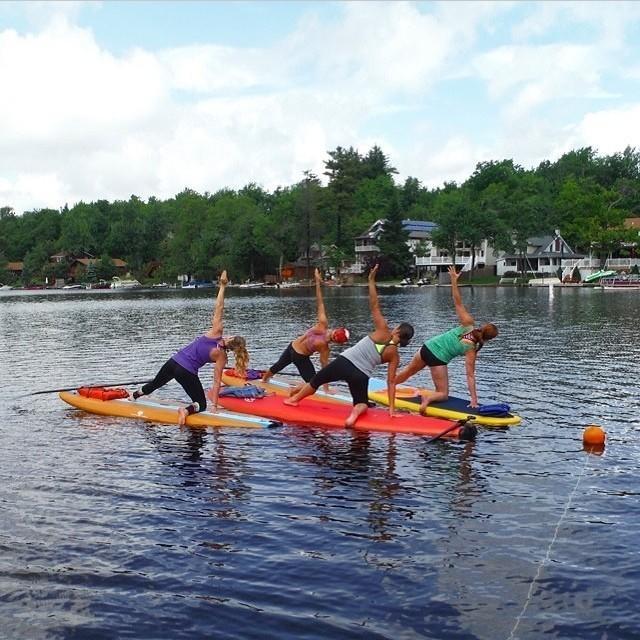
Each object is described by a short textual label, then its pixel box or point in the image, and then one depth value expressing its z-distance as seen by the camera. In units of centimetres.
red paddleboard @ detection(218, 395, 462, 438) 1533
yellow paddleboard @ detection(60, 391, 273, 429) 1625
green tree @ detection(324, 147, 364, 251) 13350
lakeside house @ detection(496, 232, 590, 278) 10938
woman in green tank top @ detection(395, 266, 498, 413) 1592
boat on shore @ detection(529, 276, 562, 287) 9612
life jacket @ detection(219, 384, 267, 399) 1779
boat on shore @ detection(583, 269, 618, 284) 9775
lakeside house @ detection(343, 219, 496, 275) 11875
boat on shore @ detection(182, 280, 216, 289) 13900
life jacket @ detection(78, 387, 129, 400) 1792
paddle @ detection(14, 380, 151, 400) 1894
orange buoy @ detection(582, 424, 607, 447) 1406
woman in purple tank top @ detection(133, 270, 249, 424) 1628
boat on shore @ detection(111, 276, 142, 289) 15000
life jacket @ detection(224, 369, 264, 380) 2056
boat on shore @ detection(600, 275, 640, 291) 8569
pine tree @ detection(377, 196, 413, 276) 11606
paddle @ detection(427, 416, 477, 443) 1448
